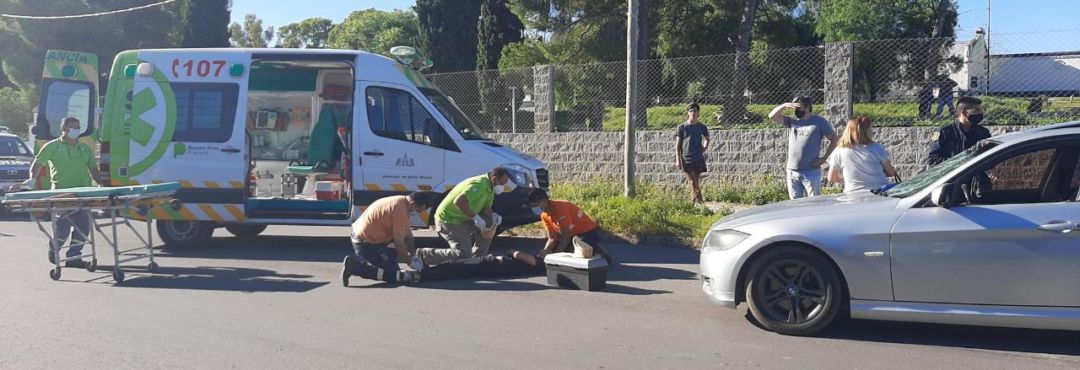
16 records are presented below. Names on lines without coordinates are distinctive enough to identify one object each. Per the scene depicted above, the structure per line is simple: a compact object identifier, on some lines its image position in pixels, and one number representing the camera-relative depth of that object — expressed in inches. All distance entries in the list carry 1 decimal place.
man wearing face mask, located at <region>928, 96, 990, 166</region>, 362.6
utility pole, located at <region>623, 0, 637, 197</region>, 523.2
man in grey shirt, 391.2
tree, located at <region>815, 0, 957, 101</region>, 1014.4
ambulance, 430.3
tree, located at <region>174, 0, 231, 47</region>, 1797.5
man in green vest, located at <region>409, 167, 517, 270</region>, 362.6
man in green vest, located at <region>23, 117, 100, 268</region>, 393.7
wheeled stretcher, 342.0
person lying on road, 343.9
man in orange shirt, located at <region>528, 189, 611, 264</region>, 361.4
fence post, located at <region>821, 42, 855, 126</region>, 536.1
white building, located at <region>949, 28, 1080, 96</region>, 515.8
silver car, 234.1
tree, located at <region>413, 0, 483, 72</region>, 1267.2
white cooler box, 326.6
